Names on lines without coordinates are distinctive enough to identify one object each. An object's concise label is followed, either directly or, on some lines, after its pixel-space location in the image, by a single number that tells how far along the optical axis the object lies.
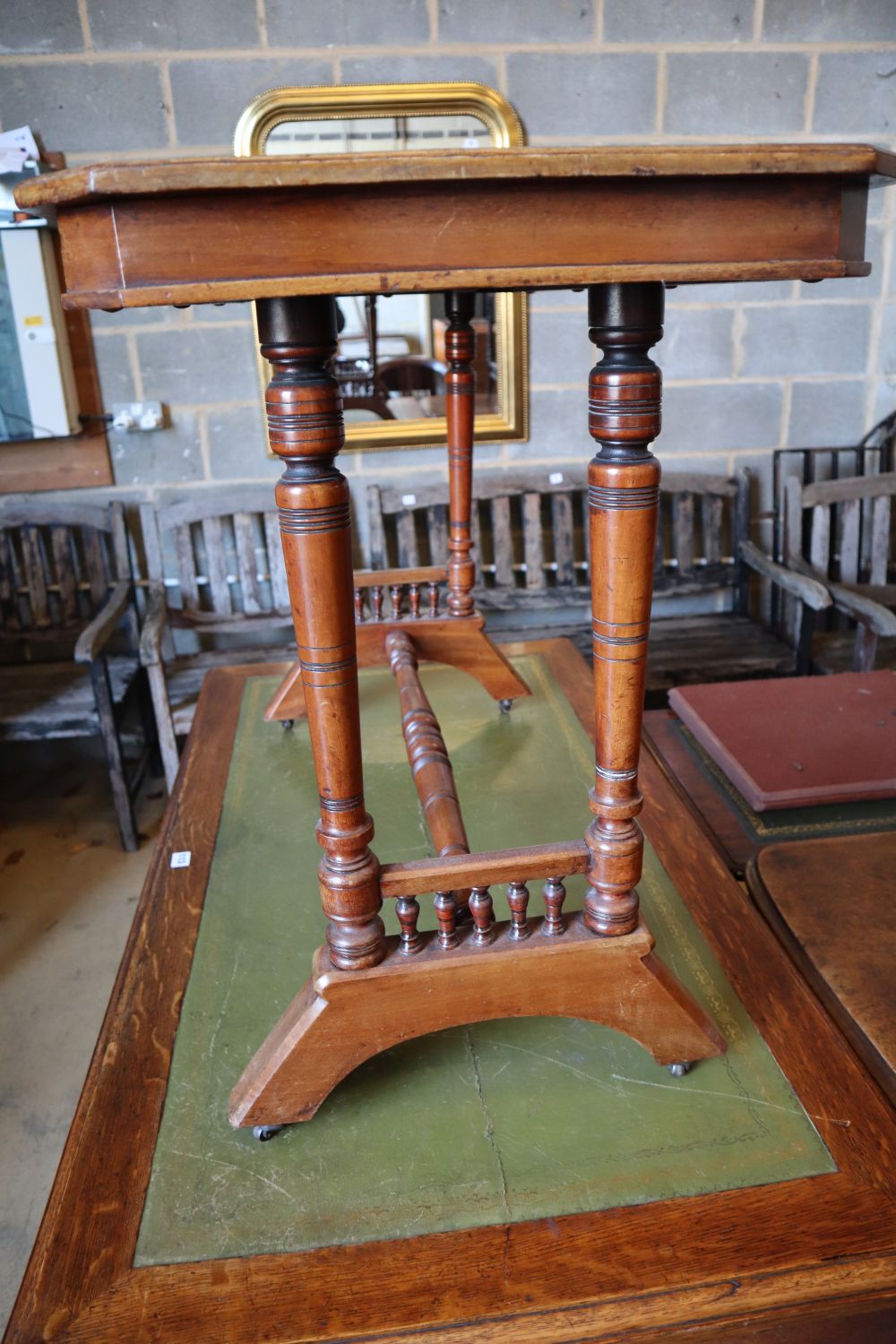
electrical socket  3.29
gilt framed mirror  3.12
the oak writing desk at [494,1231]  0.89
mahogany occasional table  0.84
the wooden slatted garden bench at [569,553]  3.39
